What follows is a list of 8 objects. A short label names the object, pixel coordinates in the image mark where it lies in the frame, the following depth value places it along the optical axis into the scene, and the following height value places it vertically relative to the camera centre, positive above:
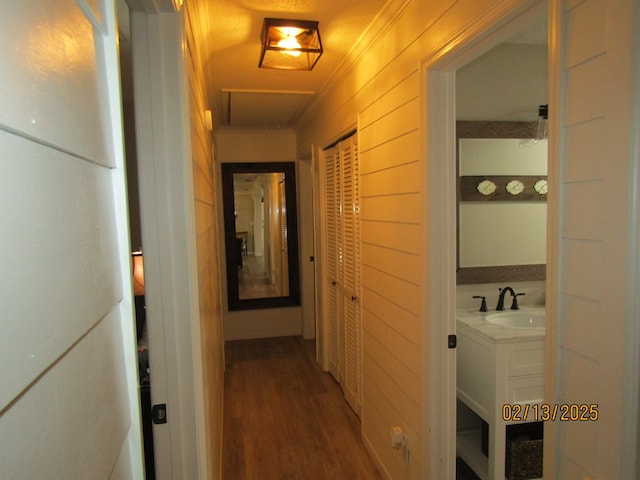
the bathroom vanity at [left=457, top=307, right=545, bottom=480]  2.05 -0.90
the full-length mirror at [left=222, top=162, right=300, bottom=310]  4.81 -0.24
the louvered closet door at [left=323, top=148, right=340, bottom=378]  3.48 -0.39
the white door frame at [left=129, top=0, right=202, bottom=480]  1.13 -0.03
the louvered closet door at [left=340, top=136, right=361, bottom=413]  2.89 -0.48
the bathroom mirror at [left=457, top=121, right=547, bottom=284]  2.61 +0.03
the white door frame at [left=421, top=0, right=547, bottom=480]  1.68 -0.21
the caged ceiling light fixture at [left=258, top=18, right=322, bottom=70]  2.05 +0.93
